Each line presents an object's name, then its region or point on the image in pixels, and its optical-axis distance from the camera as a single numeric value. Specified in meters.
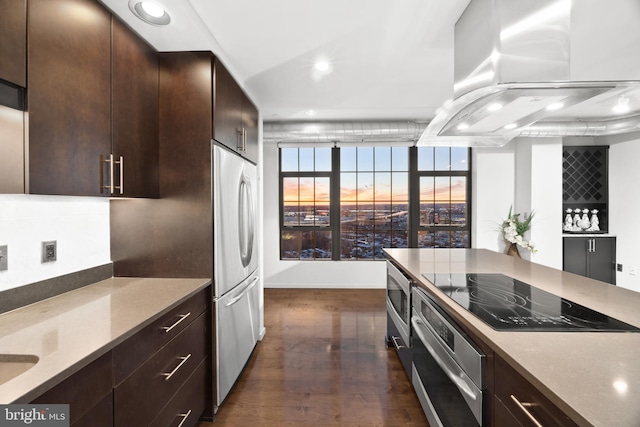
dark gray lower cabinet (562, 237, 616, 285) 4.39
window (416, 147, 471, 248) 4.98
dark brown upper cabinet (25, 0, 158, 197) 1.18
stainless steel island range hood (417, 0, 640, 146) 1.48
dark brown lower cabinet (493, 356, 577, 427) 0.78
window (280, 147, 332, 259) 5.02
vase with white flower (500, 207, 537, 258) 4.34
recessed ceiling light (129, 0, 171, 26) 1.53
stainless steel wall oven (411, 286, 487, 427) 1.14
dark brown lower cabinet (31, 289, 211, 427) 0.98
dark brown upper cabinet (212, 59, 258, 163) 2.01
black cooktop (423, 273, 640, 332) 1.12
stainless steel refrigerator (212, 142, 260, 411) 1.99
